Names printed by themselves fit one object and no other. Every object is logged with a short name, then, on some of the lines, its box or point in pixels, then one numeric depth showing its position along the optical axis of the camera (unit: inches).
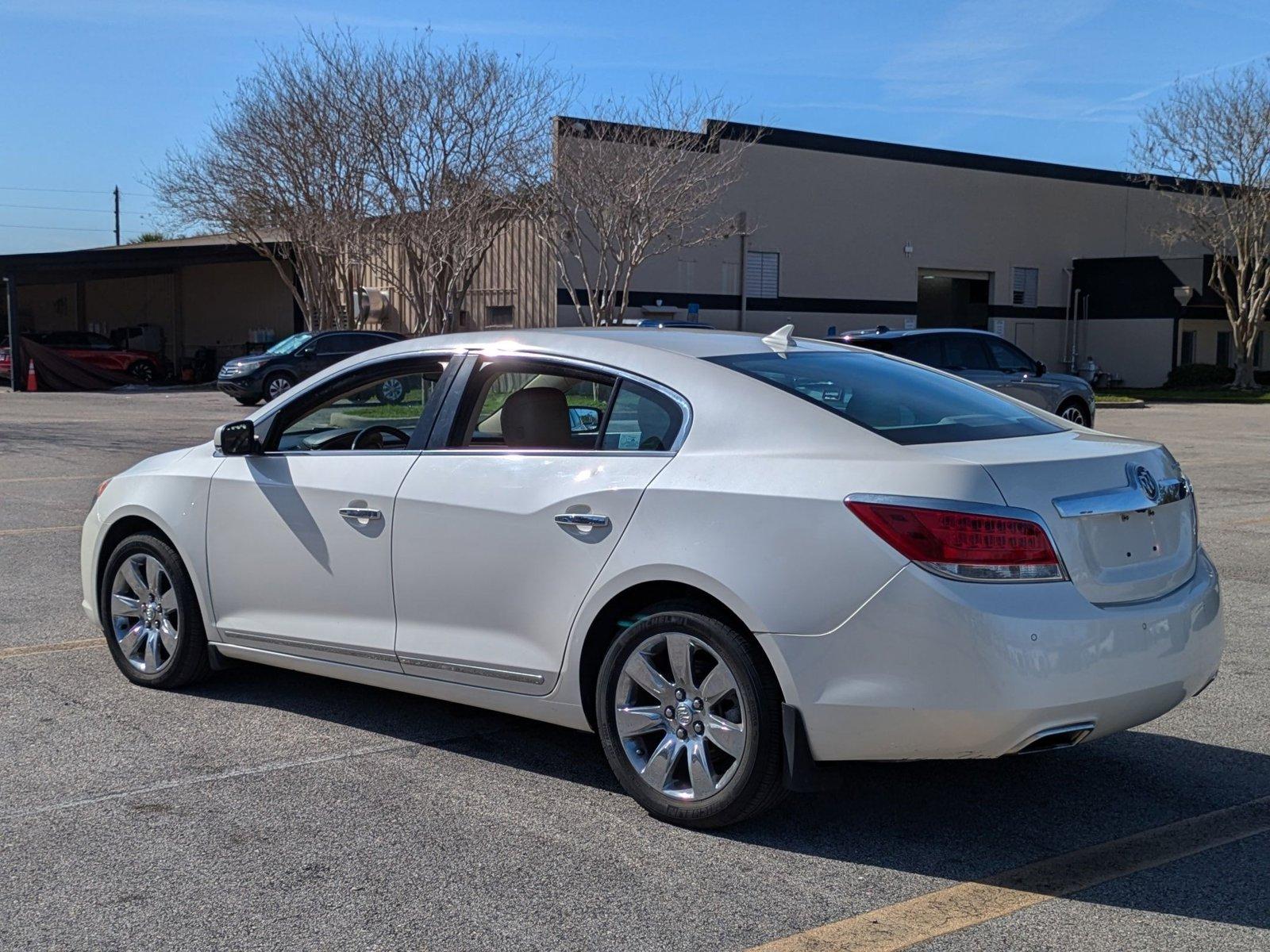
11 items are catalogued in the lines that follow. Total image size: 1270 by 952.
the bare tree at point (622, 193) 1266.0
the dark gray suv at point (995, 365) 729.0
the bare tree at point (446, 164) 1243.2
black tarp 1514.5
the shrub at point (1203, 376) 1702.8
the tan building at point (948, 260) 1558.8
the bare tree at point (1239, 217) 1579.7
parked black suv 1184.8
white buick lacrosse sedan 155.5
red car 1569.9
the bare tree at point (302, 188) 1307.8
